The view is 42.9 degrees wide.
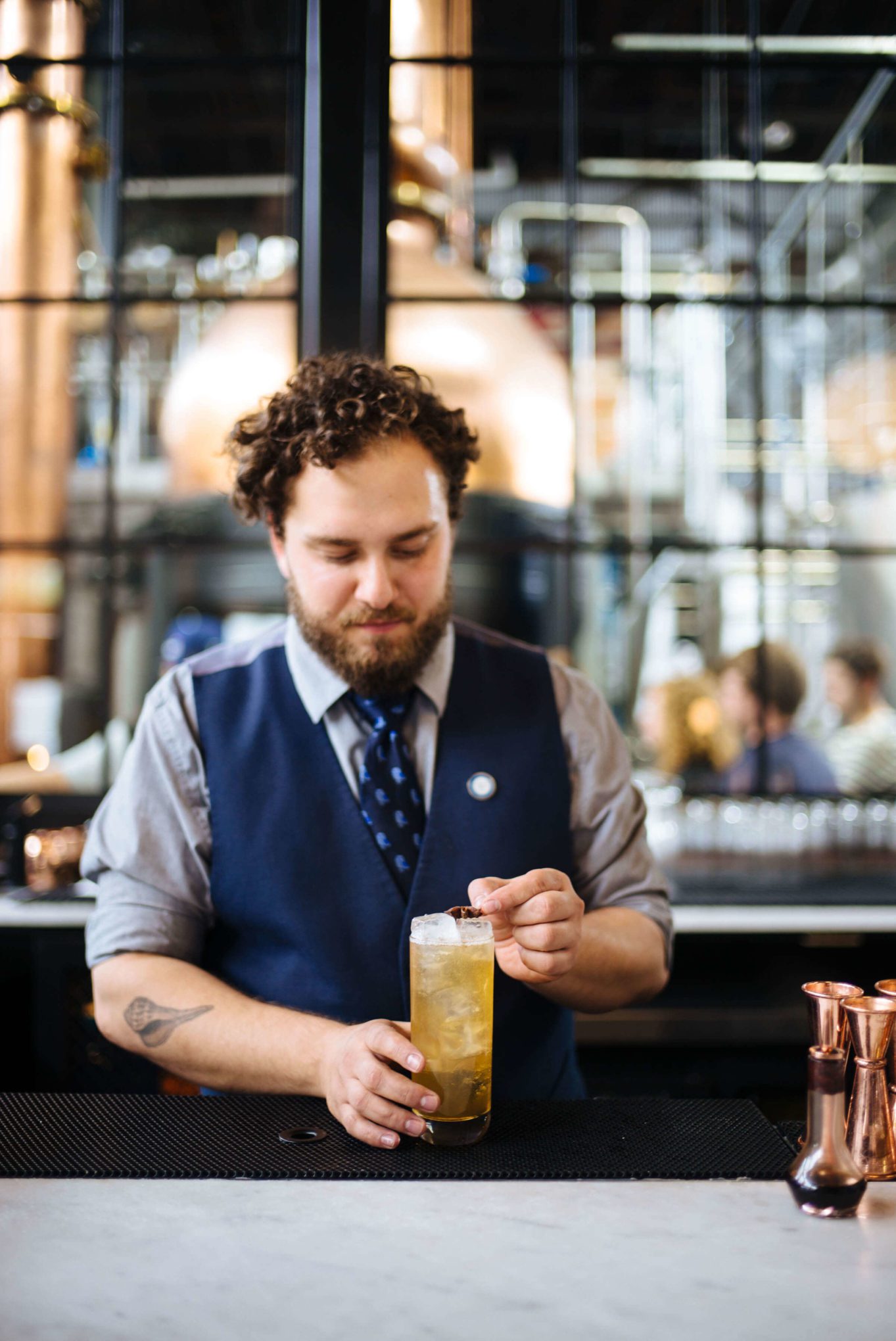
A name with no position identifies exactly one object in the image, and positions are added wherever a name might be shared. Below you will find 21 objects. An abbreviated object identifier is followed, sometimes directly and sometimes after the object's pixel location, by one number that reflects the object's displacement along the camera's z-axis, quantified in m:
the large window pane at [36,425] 3.08
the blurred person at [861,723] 3.95
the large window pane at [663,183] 6.86
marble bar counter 0.69
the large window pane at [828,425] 7.34
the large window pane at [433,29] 2.52
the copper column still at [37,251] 2.88
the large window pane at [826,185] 6.96
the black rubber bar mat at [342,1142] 0.92
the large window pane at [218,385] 2.19
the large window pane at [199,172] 6.82
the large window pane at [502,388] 2.10
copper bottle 0.82
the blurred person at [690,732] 3.99
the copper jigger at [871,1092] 0.89
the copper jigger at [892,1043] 0.94
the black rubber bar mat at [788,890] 2.55
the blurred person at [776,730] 3.24
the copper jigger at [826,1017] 0.88
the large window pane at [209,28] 5.97
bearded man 1.31
